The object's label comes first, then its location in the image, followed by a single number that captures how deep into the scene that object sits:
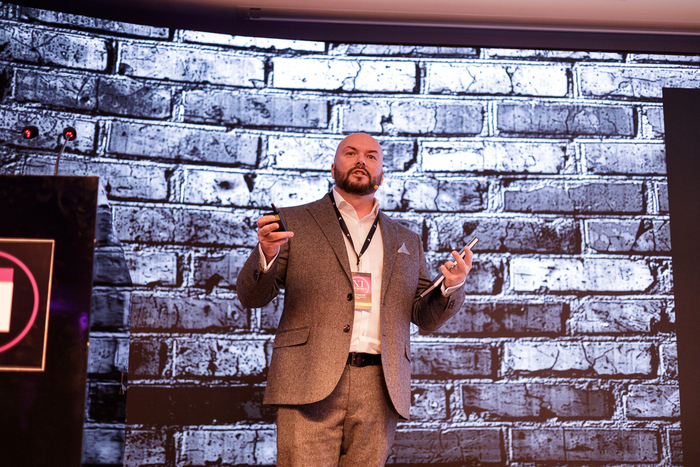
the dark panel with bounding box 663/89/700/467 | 2.28
